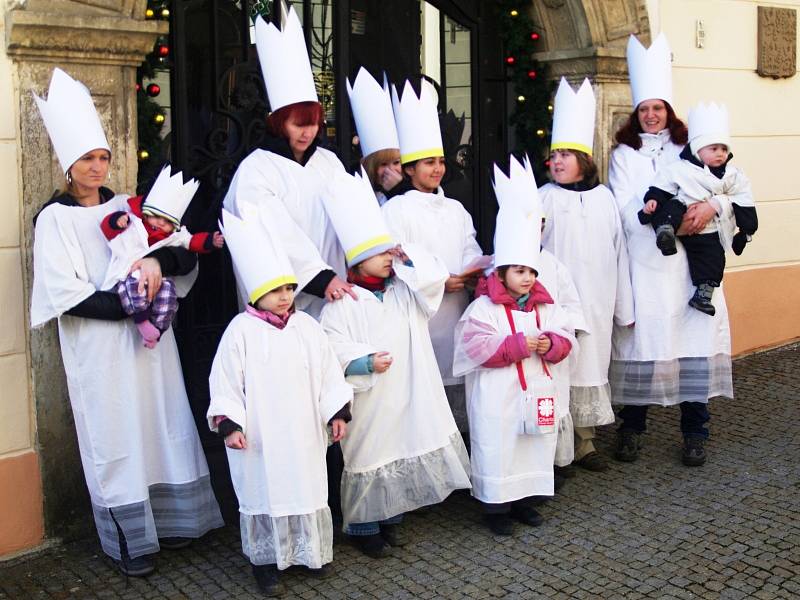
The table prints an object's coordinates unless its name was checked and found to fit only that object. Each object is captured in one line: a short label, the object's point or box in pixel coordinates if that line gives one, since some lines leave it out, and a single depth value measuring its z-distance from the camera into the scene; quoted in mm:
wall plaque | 8102
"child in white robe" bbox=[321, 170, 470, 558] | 4746
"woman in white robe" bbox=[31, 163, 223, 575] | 4516
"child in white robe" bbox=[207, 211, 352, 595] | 4371
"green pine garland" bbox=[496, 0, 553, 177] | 7094
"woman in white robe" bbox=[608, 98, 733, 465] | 5941
